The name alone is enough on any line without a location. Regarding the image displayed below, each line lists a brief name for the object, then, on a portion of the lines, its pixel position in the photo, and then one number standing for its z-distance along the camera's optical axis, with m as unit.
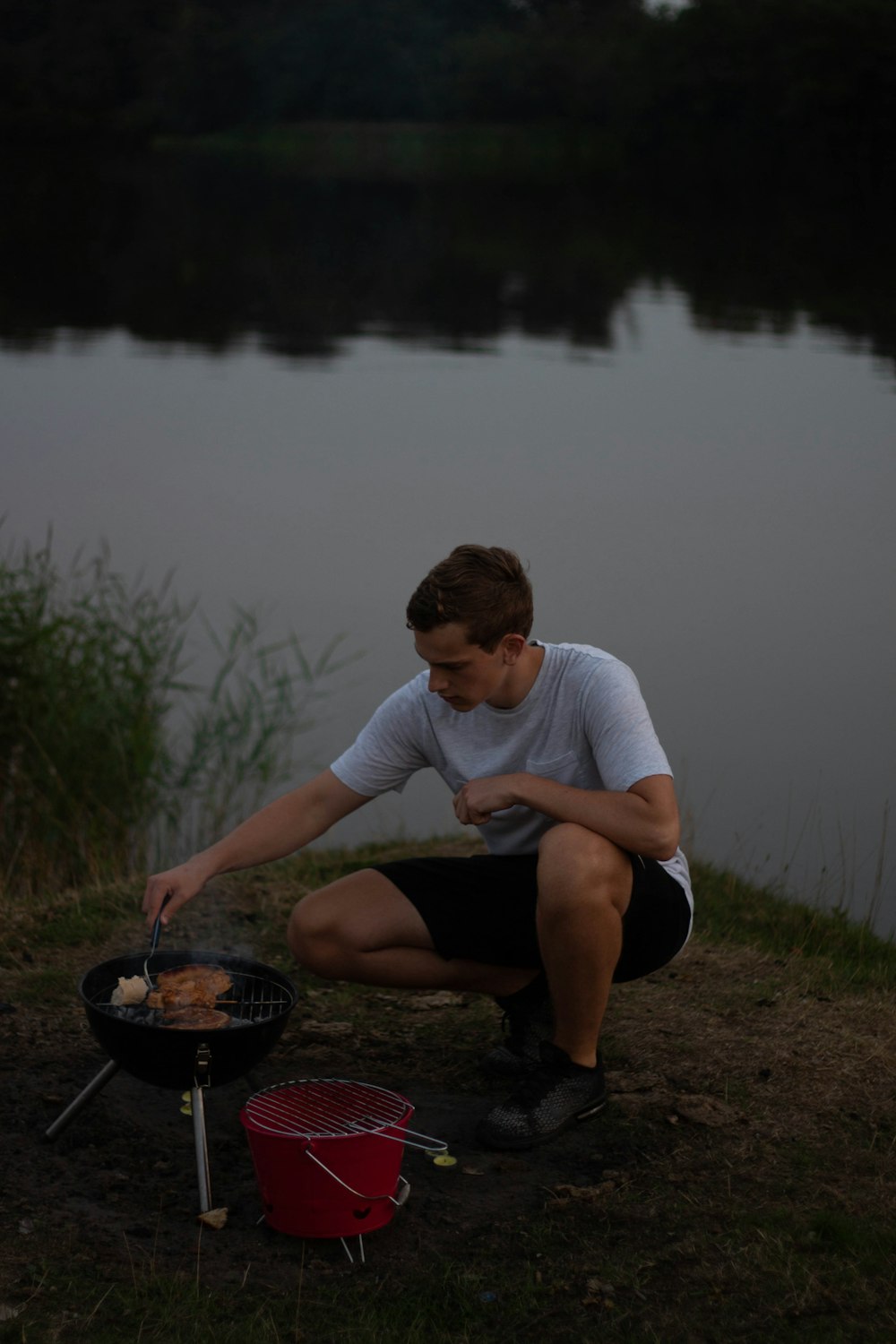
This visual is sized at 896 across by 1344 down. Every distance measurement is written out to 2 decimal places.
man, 3.20
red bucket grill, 2.83
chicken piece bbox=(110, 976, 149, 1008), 3.15
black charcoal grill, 2.86
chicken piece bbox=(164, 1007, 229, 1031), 3.03
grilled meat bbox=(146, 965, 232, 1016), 3.15
